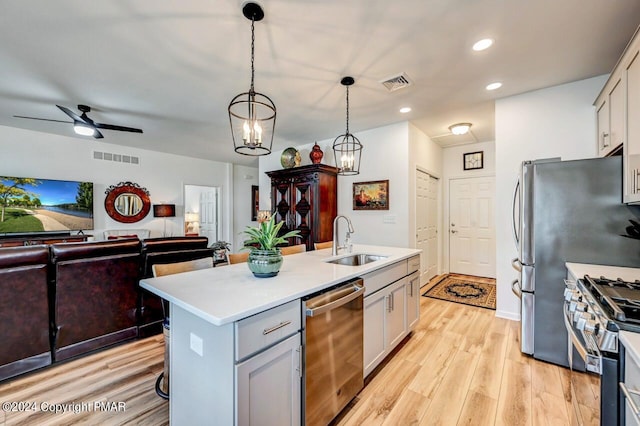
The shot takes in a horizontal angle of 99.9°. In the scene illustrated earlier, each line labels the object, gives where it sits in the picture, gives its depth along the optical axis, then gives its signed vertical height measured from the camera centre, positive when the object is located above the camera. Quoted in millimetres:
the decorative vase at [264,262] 1726 -326
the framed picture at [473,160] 5207 +987
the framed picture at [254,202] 8109 +287
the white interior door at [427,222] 4574 -216
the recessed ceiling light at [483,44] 2191 +1385
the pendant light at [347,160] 2846 +543
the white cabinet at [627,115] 1740 +694
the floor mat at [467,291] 3895 -1310
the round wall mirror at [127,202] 5492 +212
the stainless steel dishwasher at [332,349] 1482 -844
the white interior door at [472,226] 5137 -323
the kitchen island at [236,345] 1163 -633
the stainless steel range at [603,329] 1030 -522
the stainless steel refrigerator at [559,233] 2014 -184
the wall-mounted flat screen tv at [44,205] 4355 +135
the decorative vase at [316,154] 4741 +1006
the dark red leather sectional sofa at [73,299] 2084 -755
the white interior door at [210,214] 7512 -66
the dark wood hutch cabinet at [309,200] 4539 +192
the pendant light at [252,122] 1794 +600
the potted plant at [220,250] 5068 -786
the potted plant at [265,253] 1729 -272
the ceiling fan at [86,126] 3225 +1094
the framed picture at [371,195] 4275 +259
